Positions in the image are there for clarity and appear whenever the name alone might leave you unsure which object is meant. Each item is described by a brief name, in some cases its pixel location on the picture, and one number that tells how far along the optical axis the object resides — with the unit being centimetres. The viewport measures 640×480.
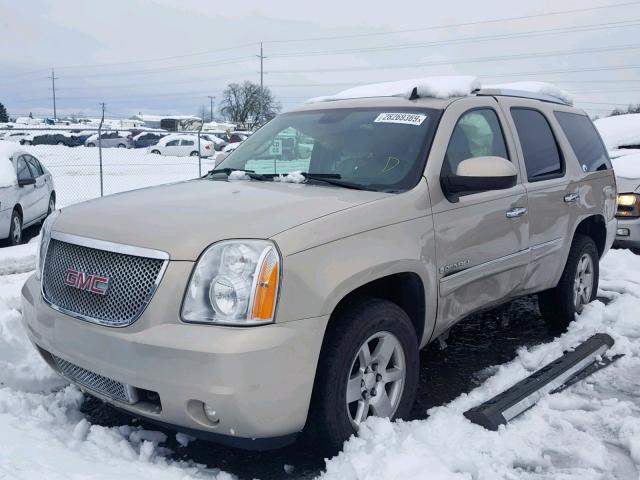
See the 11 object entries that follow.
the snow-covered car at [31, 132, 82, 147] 4362
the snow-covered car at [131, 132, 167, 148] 4291
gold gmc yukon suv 262
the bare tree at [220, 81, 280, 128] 8012
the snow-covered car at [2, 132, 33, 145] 3940
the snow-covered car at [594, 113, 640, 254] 761
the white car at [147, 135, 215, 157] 3456
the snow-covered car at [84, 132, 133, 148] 4279
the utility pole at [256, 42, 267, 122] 6953
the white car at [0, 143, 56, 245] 897
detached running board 335
